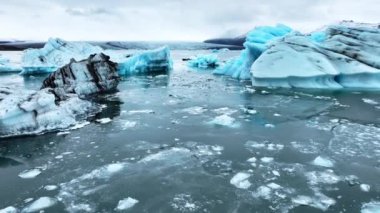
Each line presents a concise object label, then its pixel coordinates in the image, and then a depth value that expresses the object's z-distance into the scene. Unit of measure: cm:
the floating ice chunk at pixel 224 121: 727
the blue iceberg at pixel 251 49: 1564
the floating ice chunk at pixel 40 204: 379
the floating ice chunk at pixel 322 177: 447
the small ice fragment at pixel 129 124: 724
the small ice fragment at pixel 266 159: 517
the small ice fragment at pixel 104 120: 763
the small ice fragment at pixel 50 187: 428
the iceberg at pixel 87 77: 1104
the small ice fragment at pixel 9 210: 375
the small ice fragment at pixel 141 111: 859
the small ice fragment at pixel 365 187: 423
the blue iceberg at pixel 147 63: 1900
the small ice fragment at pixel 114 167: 486
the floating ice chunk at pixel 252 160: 516
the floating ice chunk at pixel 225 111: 856
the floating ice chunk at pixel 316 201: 385
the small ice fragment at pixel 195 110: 856
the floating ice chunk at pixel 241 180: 436
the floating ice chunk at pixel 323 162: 502
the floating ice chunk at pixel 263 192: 407
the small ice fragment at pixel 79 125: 713
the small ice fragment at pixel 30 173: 470
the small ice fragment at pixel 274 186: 430
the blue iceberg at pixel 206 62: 2510
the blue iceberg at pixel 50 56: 1891
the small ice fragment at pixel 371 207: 371
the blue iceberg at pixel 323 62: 1208
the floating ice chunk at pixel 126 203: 380
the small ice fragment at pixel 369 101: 973
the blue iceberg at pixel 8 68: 2144
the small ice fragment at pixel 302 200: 390
